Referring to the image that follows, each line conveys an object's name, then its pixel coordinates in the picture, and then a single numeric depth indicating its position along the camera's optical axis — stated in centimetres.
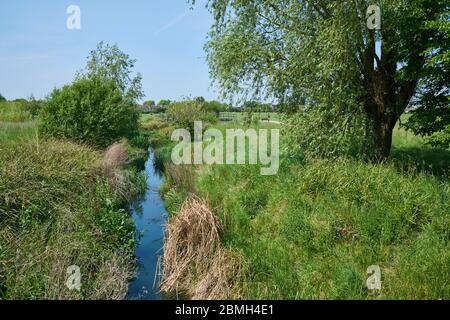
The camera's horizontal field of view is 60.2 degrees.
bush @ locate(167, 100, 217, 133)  3678
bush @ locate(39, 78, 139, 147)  1886
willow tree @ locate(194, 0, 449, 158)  1138
